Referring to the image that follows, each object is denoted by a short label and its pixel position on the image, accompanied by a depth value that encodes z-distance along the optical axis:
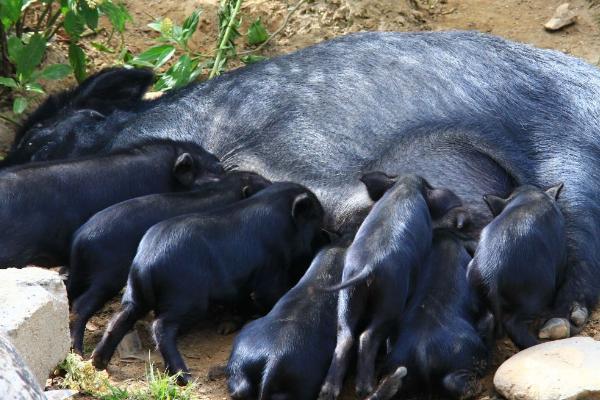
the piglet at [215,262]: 8.78
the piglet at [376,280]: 8.02
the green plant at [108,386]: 8.02
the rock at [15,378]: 5.89
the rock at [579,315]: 9.51
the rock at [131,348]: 9.19
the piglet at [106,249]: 9.29
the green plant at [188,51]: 12.48
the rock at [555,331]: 9.30
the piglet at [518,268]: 8.69
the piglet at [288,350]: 7.84
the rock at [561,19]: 14.33
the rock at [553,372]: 7.79
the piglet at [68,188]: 9.66
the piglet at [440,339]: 8.00
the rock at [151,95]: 12.50
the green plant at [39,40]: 11.60
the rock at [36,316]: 7.62
